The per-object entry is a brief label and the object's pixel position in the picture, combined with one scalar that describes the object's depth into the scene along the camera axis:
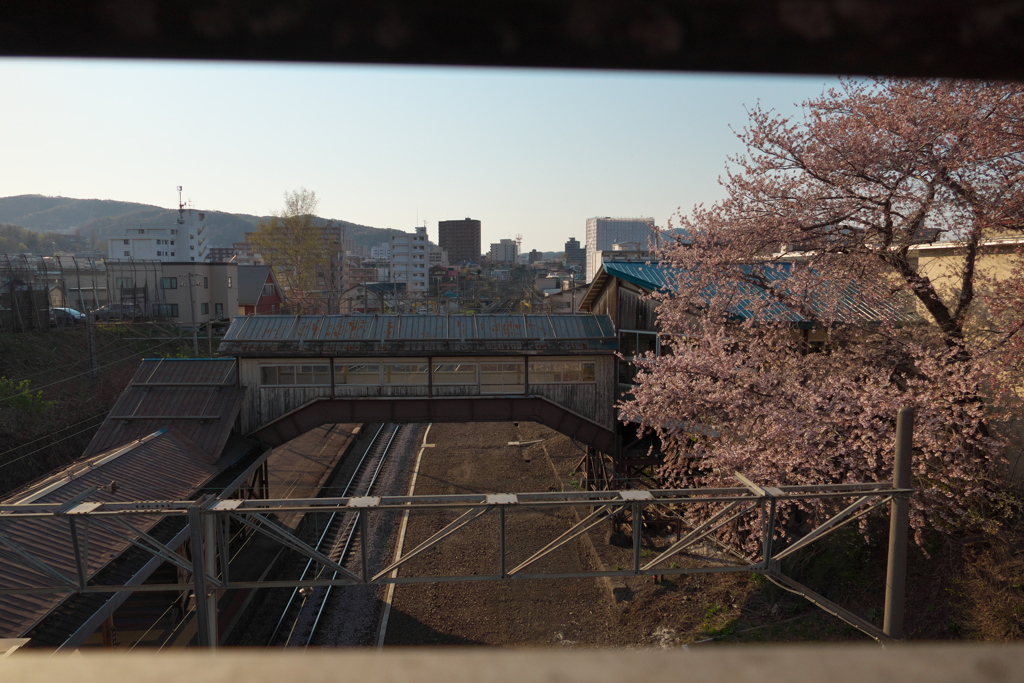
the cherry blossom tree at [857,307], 9.48
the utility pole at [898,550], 6.93
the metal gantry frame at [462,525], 7.01
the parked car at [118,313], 34.06
